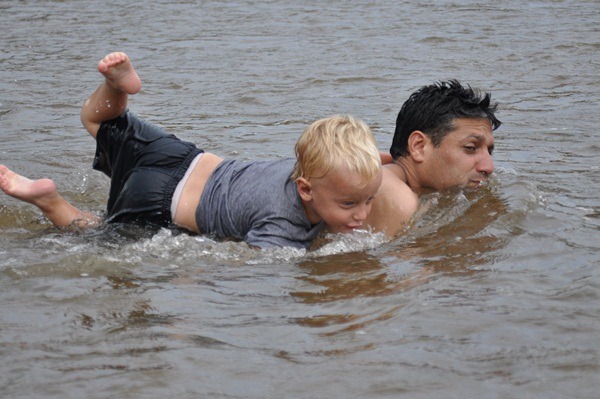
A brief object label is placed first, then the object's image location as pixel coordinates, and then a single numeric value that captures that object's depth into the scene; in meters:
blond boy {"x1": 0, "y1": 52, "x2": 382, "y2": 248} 8.92
